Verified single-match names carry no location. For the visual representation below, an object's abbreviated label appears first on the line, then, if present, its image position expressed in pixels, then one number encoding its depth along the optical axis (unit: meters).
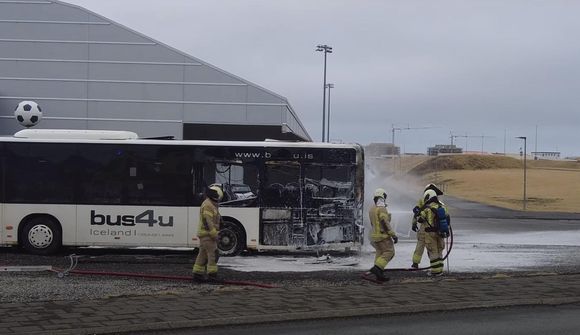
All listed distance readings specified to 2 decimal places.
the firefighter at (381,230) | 11.41
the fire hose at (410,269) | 12.43
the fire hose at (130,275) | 10.79
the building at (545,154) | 189.12
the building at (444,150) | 142.27
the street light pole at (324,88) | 58.78
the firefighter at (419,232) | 12.55
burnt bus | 14.72
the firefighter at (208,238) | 10.91
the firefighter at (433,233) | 11.95
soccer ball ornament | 22.94
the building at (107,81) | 33.06
